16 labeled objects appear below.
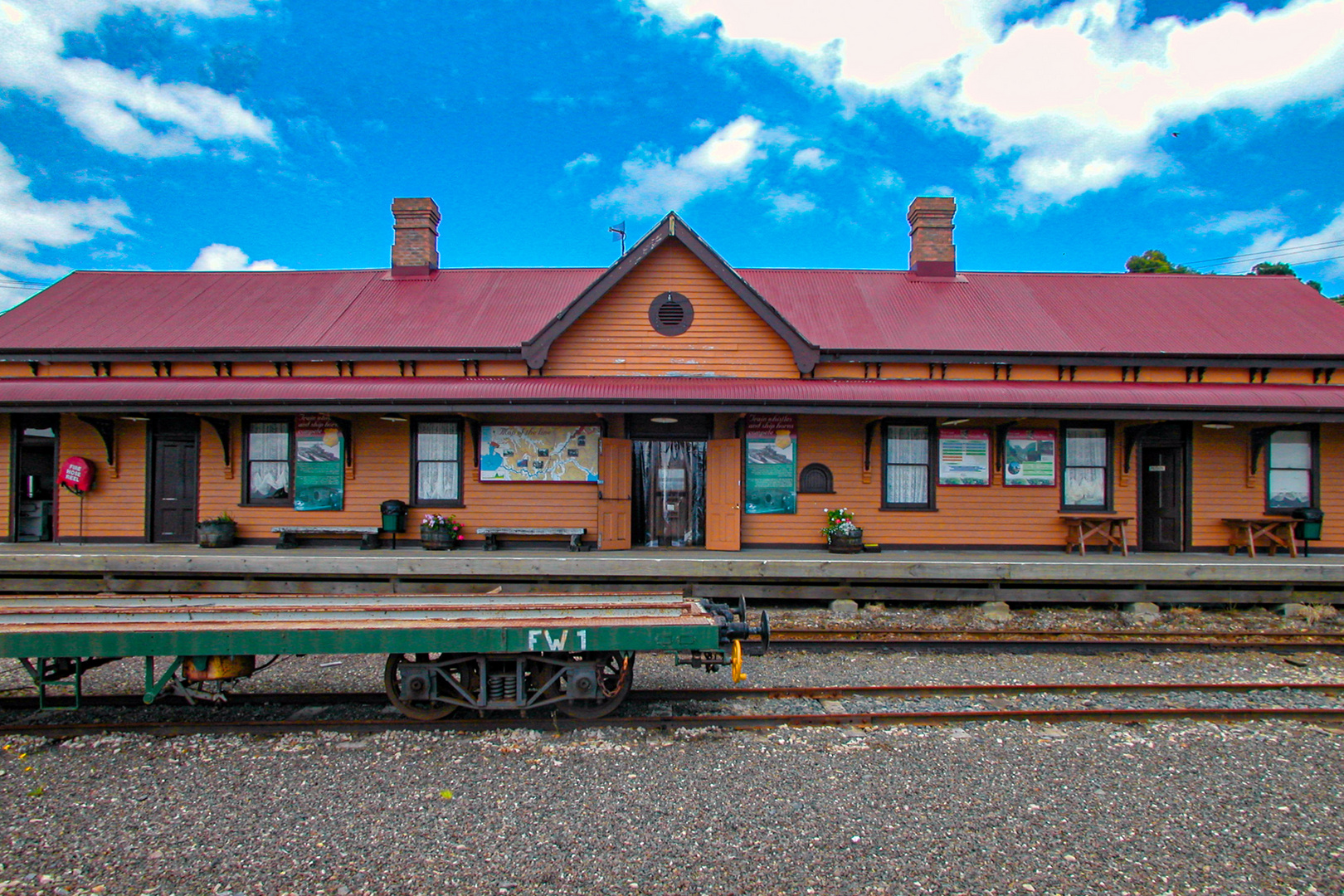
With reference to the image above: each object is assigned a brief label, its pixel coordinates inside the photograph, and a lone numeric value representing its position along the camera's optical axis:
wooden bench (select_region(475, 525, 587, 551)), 11.60
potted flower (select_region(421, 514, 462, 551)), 11.44
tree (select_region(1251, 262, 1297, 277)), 43.78
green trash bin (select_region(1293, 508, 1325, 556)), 11.66
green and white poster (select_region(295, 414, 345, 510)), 12.13
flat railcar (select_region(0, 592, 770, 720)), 4.71
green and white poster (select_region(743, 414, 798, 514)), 12.07
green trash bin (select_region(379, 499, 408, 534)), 11.77
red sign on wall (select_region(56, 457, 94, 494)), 11.91
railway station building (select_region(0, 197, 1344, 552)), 11.95
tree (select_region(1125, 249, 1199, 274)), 41.02
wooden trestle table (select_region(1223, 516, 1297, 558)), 11.50
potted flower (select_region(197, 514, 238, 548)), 11.77
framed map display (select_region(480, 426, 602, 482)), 12.10
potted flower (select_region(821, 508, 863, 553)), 11.42
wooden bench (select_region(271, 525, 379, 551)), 11.62
